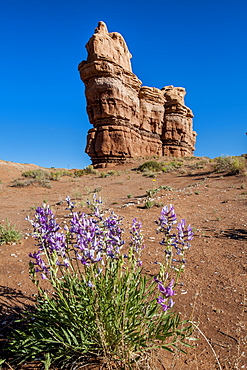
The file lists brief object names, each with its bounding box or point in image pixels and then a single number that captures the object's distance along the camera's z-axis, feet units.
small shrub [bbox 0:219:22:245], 19.29
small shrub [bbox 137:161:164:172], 84.14
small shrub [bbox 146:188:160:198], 38.20
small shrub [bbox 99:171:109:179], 82.79
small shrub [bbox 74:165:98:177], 94.55
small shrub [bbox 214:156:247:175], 51.47
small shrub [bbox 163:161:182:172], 80.35
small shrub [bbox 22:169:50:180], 79.74
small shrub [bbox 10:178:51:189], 64.59
